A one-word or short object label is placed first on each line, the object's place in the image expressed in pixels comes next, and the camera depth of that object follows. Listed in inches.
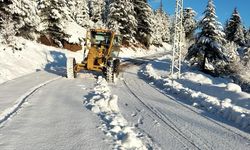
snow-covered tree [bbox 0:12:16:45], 578.3
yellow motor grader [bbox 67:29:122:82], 463.0
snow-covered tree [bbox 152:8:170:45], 2071.1
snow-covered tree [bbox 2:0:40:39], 610.7
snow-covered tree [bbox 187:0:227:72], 920.4
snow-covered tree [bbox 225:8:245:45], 2068.2
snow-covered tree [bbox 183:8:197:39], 2561.6
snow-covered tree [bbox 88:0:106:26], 2036.3
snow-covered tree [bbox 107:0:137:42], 1243.6
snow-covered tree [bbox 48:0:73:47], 850.2
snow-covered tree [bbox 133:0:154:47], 1417.6
